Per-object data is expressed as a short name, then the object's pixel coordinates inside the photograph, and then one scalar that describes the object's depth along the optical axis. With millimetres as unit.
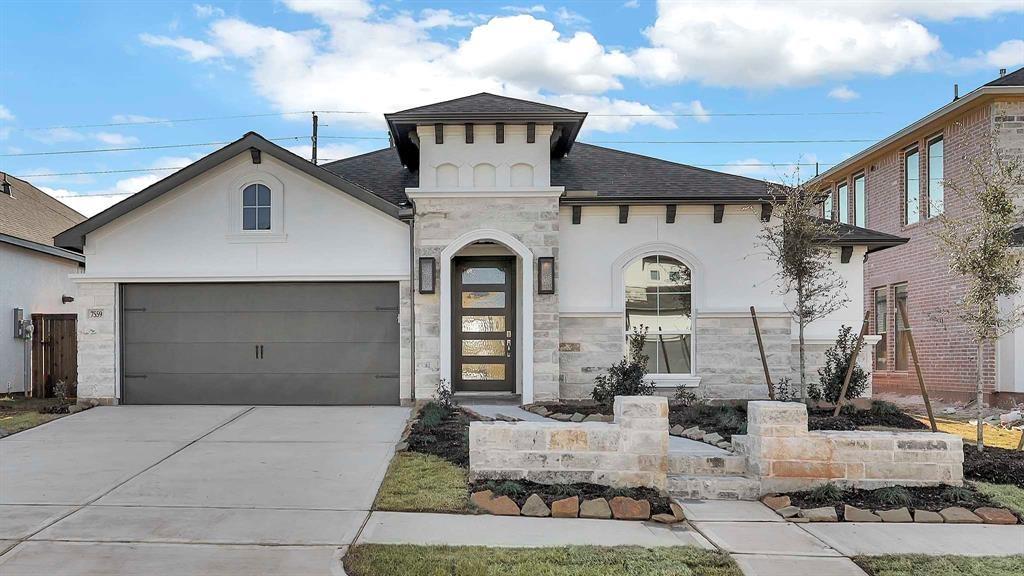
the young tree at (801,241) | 10352
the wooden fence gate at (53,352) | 14258
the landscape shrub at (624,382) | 11039
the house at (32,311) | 14281
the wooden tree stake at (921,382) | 9180
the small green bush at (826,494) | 6891
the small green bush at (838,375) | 11508
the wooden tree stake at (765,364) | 11177
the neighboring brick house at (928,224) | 13648
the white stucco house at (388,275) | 11648
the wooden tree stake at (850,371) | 9992
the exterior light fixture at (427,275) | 11547
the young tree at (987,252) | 8422
